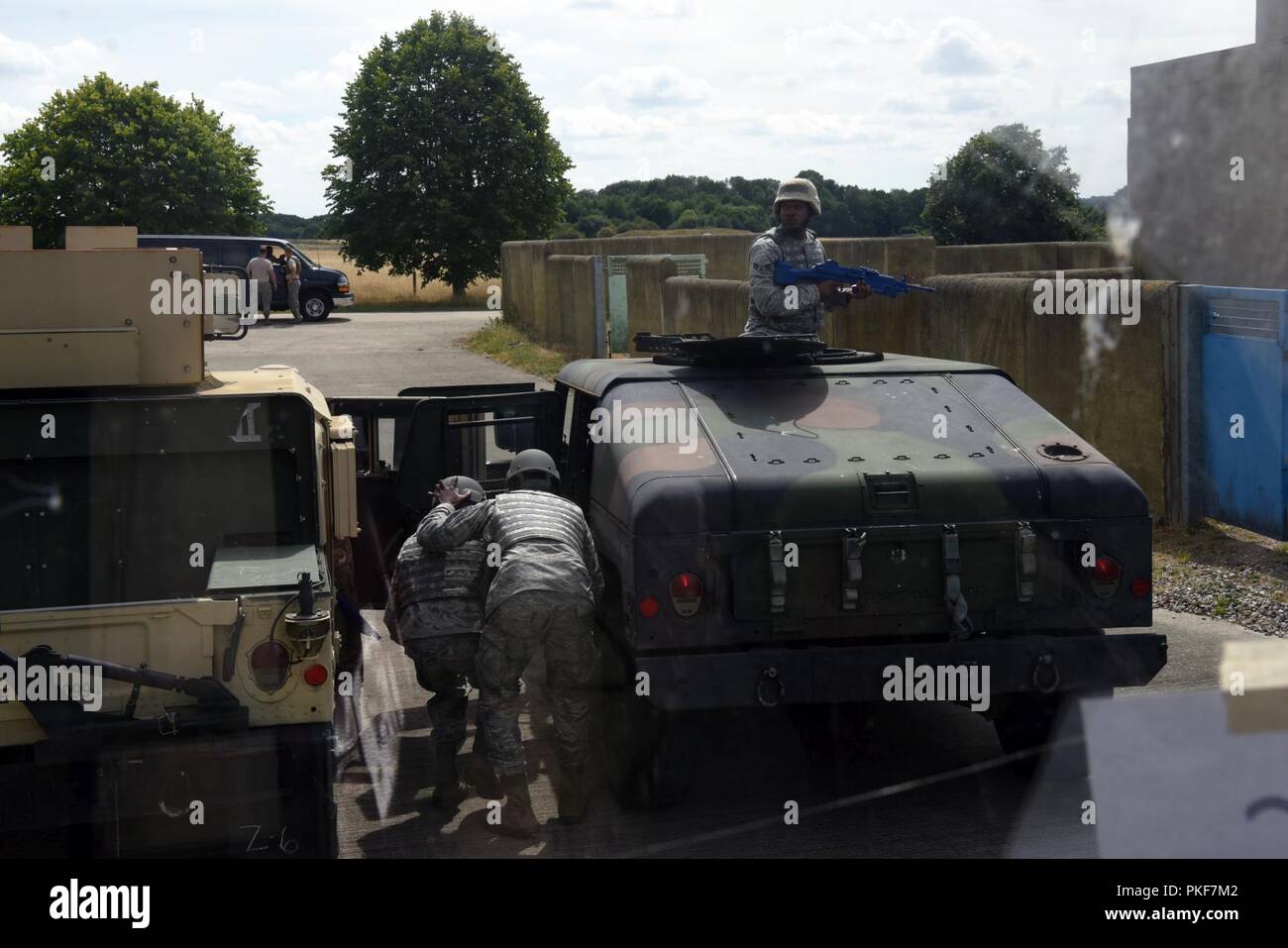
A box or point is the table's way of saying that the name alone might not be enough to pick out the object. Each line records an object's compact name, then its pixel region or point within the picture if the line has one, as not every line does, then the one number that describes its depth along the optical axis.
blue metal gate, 9.65
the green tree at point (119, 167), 46.06
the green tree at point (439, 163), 48.66
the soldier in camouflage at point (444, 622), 6.03
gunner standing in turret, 7.43
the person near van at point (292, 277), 34.56
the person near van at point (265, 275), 32.00
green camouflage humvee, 5.41
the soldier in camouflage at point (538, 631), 5.69
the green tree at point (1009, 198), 41.41
